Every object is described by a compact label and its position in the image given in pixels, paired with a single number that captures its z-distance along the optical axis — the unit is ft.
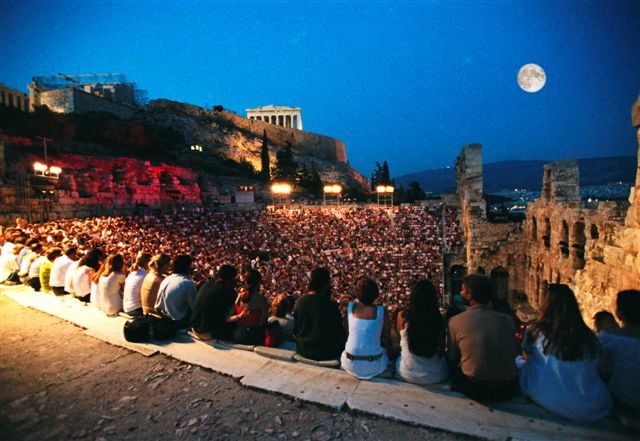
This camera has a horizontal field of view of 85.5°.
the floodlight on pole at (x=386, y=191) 149.59
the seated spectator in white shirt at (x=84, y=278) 20.04
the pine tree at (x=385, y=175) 186.80
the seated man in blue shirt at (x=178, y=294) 15.10
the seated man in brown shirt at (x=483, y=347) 9.21
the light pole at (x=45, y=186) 61.29
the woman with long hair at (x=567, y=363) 8.48
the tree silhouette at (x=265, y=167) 184.14
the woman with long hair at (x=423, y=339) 10.07
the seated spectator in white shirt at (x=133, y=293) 17.03
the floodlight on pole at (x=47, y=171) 60.08
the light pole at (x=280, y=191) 144.85
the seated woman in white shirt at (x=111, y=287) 17.67
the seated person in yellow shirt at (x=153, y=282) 16.10
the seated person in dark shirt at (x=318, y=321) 11.95
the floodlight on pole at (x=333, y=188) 145.03
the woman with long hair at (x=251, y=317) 13.88
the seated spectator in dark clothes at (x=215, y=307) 14.08
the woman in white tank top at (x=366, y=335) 10.84
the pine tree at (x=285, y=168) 183.83
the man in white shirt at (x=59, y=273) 22.03
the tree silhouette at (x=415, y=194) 155.02
